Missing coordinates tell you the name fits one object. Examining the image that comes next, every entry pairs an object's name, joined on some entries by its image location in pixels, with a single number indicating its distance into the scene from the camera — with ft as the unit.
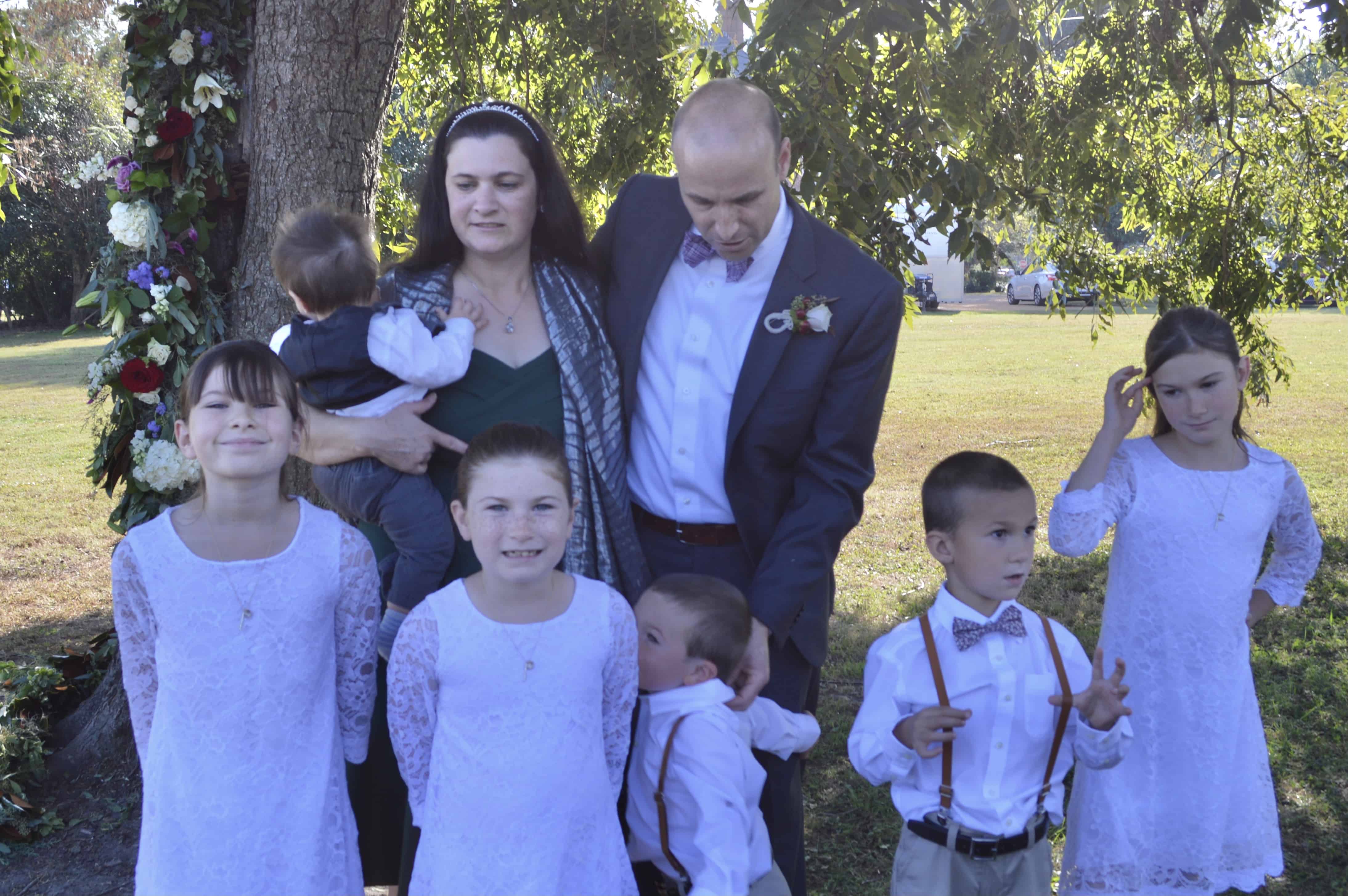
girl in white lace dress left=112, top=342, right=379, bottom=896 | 6.87
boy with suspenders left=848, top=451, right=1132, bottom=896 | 7.67
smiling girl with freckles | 6.93
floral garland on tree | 12.42
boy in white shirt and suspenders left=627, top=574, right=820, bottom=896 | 7.21
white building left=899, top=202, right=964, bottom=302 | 138.41
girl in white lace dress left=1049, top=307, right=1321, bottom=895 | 9.39
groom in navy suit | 7.90
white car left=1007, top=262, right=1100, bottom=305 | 107.45
